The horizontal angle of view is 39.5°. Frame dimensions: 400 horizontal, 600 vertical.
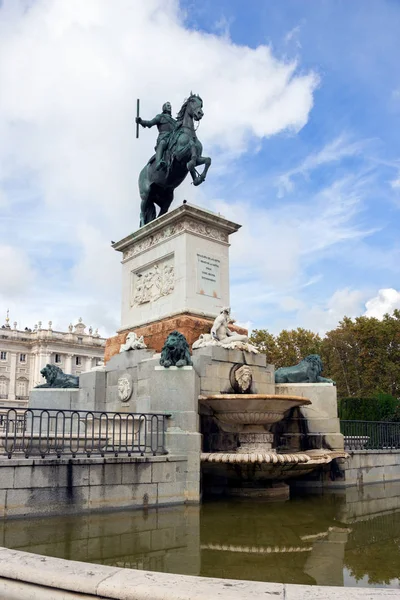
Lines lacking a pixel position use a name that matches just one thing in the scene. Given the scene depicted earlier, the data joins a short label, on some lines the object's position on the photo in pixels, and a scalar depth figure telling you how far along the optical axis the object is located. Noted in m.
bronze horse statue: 14.45
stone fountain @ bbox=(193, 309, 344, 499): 10.18
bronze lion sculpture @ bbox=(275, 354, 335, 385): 13.47
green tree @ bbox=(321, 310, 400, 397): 40.94
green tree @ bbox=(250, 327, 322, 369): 45.59
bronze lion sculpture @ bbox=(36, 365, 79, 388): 14.78
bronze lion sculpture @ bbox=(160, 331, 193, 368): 10.51
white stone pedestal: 13.48
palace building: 93.94
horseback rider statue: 15.51
